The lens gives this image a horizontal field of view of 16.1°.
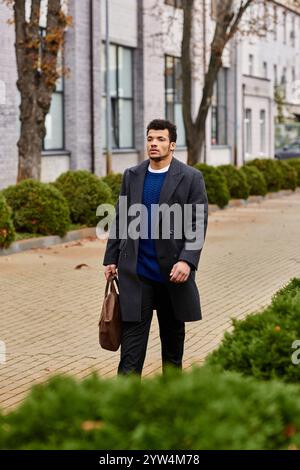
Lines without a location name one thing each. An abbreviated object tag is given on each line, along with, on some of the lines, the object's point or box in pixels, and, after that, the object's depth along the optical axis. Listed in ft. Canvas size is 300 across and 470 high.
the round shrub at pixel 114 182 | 75.15
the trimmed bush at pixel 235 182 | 100.17
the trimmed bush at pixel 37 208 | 62.54
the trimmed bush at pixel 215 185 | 91.09
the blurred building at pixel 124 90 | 88.43
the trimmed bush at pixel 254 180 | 108.68
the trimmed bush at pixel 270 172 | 116.47
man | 21.54
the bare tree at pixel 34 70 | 66.90
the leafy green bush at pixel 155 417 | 10.75
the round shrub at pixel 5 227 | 56.03
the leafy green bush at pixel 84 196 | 69.05
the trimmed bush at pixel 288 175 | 122.11
